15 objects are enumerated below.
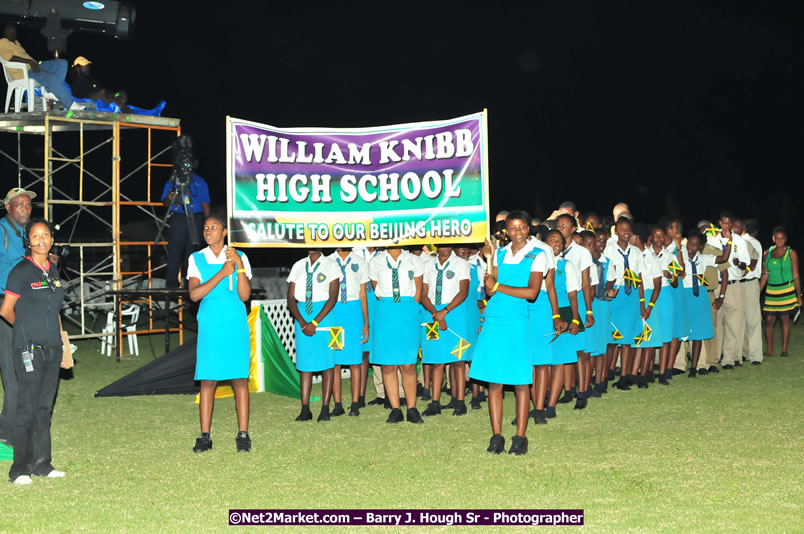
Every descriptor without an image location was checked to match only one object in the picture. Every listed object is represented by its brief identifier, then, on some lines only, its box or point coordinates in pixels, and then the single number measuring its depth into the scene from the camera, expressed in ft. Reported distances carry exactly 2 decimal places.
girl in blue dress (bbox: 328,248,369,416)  32.42
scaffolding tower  49.14
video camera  43.04
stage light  49.42
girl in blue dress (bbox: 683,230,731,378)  41.27
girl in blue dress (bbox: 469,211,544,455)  24.49
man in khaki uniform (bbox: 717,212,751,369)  45.08
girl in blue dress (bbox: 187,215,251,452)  25.75
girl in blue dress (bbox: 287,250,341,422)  31.42
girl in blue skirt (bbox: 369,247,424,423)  31.32
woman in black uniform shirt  21.99
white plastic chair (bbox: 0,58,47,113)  50.49
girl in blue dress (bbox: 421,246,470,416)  32.71
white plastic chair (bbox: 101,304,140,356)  53.16
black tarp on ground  37.11
